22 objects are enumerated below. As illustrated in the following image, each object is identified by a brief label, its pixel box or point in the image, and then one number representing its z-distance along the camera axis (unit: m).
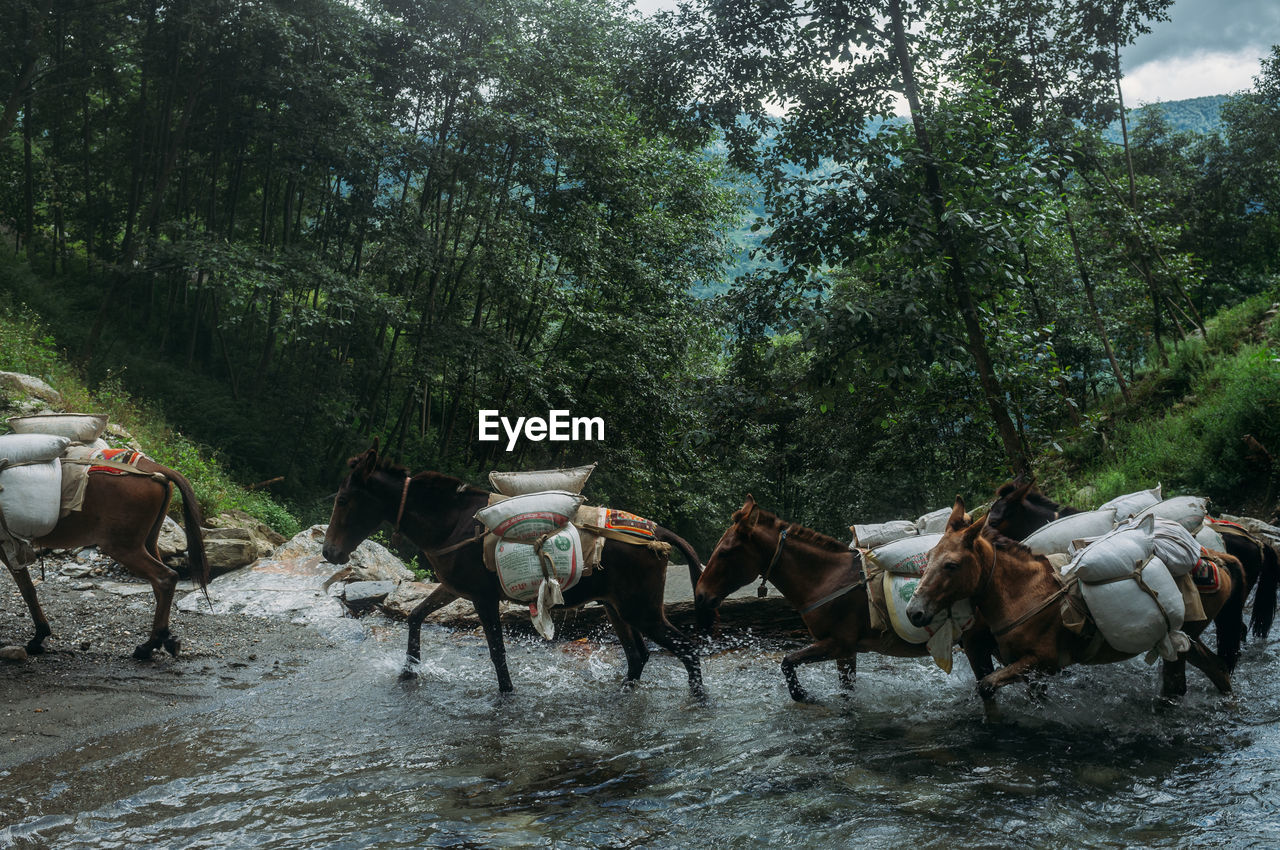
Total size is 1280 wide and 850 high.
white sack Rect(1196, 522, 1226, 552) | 6.62
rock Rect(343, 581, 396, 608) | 10.27
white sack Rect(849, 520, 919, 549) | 6.68
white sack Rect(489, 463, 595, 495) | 7.19
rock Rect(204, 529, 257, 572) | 10.85
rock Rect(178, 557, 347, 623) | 9.74
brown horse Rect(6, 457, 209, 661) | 6.98
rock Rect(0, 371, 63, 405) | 11.37
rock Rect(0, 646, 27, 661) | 6.67
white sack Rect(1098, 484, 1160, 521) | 6.89
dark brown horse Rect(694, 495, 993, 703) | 6.37
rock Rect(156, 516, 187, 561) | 10.20
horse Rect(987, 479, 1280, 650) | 6.82
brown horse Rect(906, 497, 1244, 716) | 5.27
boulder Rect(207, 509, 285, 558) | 11.65
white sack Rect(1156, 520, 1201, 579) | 5.45
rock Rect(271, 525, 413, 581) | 11.34
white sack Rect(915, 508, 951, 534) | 7.02
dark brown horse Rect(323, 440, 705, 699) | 7.03
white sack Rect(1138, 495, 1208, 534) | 6.46
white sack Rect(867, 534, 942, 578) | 5.94
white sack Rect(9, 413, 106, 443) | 7.07
